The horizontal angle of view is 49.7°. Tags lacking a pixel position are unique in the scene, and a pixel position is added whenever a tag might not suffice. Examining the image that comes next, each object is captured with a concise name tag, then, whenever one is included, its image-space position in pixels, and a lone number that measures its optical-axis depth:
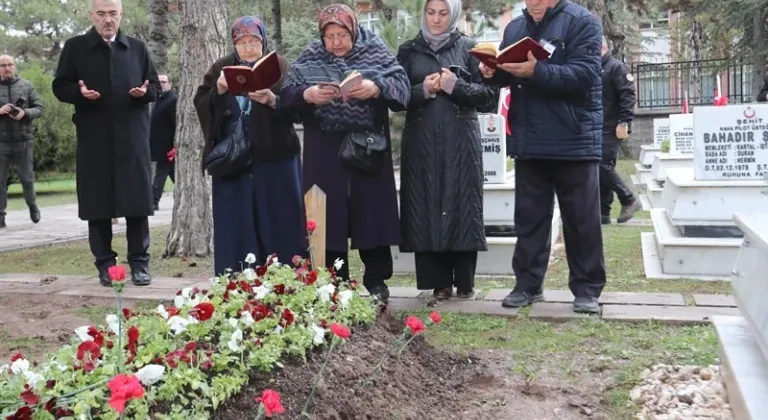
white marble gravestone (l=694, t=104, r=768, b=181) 6.46
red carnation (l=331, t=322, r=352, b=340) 2.51
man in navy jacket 4.68
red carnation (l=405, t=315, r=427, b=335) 2.90
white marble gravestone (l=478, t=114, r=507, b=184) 7.01
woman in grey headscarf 5.02
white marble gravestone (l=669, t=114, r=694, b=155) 11.92
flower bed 2.22
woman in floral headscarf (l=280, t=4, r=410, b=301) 4.76
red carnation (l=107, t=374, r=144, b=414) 1.79
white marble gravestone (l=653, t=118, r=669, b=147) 15.50
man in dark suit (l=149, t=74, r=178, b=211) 11.05
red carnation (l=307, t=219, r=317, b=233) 3.94
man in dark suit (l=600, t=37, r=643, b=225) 8.80
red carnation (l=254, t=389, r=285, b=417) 1.93
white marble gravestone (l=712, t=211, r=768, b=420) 2.64
